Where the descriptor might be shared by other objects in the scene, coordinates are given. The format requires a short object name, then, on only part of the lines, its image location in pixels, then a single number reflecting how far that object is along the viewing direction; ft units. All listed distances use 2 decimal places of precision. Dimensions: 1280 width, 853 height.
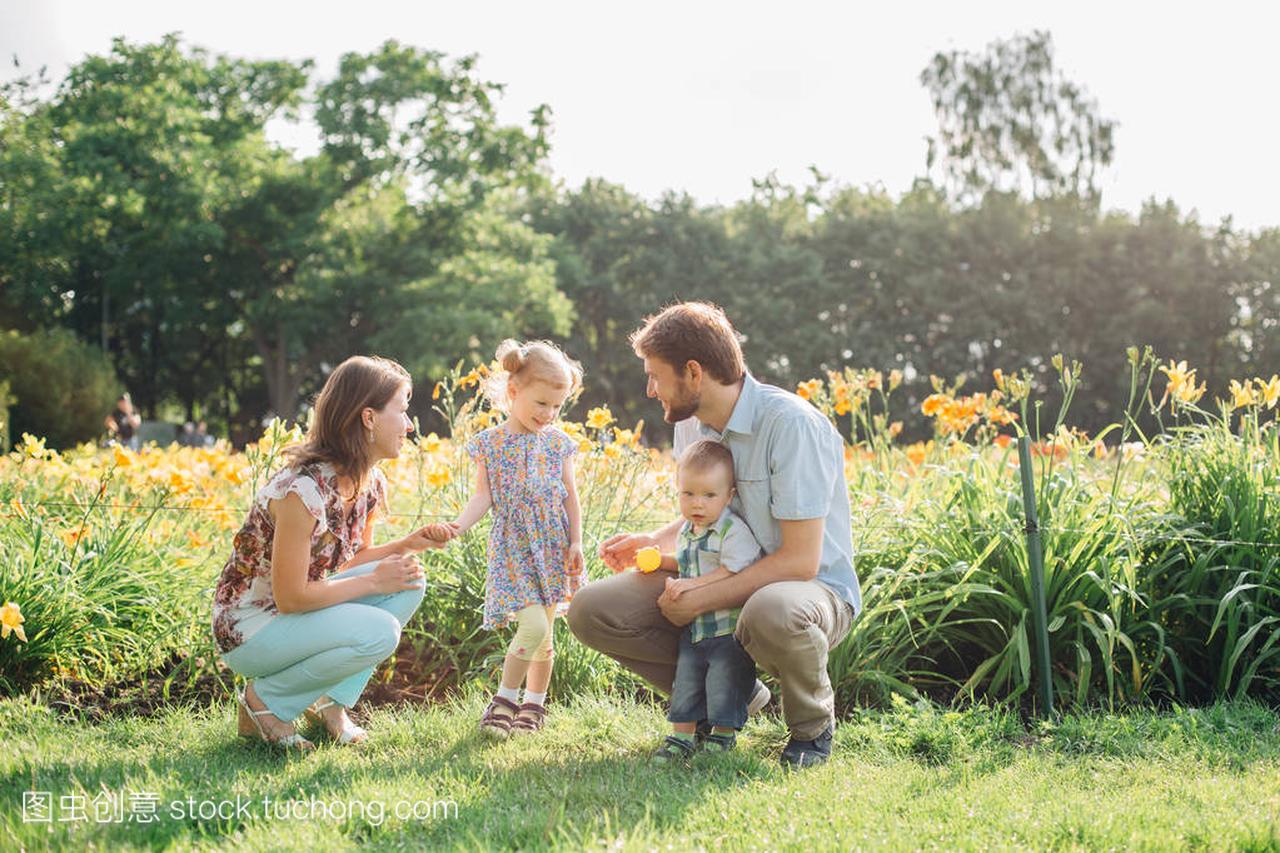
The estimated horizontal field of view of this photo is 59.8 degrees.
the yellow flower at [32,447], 13.91
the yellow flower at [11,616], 9.87
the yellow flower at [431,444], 13.94
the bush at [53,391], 60.39
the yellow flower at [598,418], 13.89
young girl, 11.41
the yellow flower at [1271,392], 13.16
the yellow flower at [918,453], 16.66
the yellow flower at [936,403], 15.08
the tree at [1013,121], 82.64
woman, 9.90
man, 9.67
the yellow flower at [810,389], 15.55
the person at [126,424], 48.47
